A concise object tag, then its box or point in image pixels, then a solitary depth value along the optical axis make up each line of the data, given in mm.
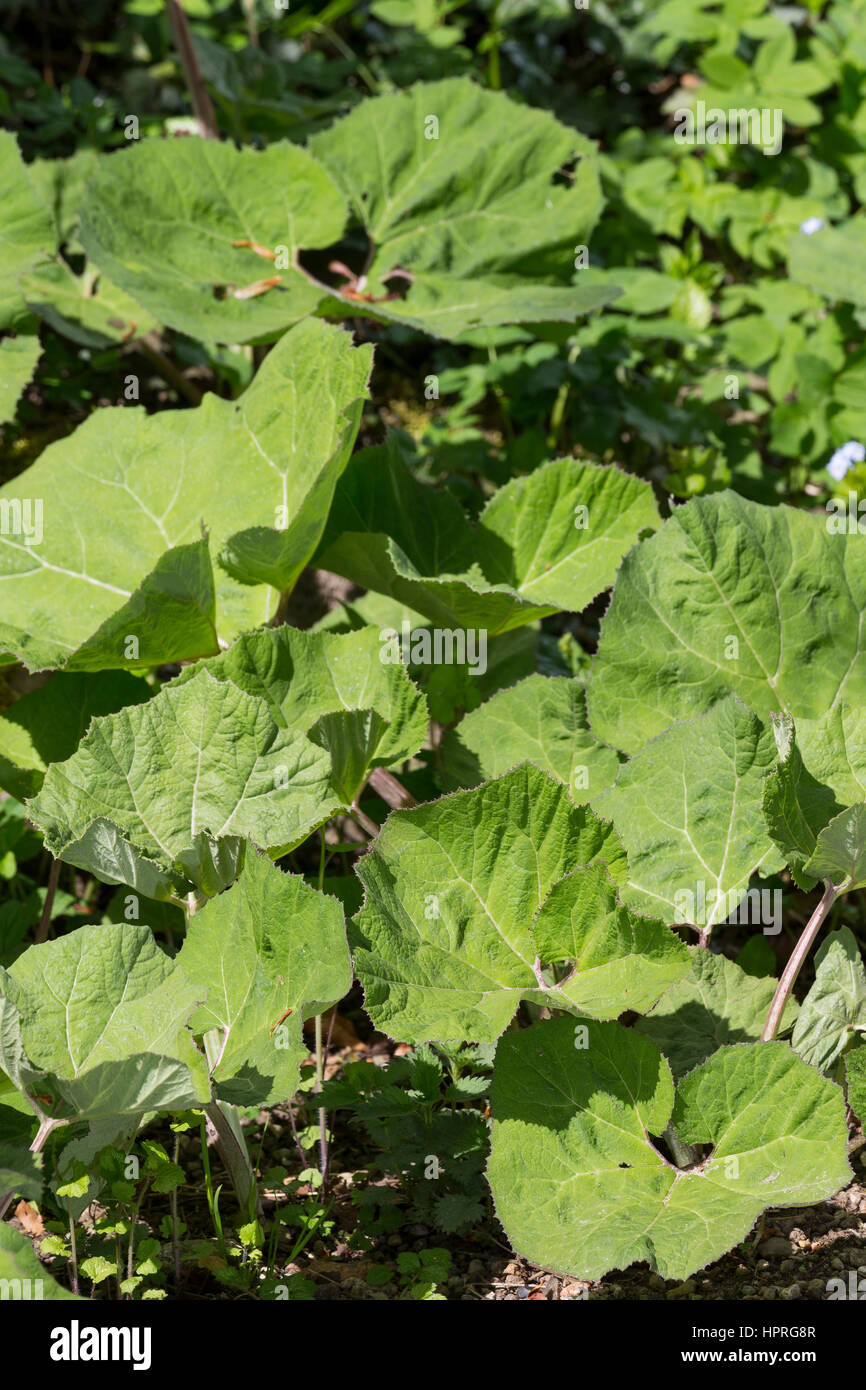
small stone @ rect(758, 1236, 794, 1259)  3090
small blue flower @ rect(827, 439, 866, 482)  3683
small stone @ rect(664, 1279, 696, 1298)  3058
